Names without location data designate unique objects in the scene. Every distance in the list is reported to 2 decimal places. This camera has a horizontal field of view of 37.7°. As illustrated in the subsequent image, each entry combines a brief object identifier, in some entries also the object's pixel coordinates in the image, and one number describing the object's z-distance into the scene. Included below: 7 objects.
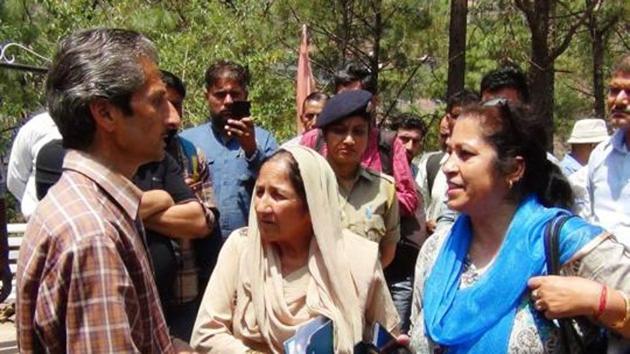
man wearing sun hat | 6.79
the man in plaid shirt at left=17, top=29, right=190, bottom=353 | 1.83
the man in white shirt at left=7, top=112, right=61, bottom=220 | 4.44
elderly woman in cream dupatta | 3.15
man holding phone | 4.43
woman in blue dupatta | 2.49
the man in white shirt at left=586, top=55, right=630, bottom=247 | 3.65
